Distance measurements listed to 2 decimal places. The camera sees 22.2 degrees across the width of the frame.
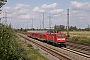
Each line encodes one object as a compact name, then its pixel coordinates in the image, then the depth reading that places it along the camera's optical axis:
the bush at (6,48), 12.23
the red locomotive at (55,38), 38.09
